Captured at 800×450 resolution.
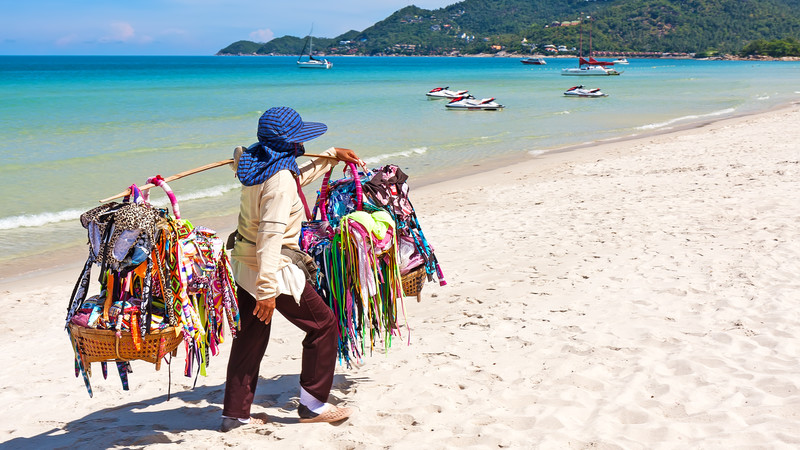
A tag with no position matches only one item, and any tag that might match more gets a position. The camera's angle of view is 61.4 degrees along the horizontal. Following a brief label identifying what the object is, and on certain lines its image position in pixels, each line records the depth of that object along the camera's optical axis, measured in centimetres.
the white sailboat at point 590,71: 6612
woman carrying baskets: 312
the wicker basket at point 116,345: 301
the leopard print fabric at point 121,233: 302
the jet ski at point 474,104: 3087
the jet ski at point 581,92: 3781
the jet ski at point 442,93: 3743
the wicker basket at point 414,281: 408
